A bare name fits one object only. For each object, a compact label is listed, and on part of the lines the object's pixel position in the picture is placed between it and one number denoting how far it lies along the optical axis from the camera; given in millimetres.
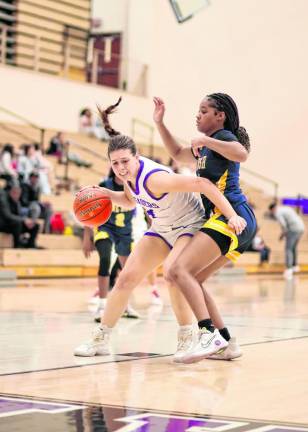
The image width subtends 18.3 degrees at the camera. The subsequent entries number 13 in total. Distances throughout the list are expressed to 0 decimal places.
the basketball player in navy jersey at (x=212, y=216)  6363
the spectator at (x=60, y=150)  21688
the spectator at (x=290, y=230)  21688
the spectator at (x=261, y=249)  22828
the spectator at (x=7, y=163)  17953
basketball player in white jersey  6293
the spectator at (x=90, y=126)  24062
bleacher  17094
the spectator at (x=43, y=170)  19286
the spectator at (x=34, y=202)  17578
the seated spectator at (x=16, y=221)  16625
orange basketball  6898
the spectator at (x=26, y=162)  18627
